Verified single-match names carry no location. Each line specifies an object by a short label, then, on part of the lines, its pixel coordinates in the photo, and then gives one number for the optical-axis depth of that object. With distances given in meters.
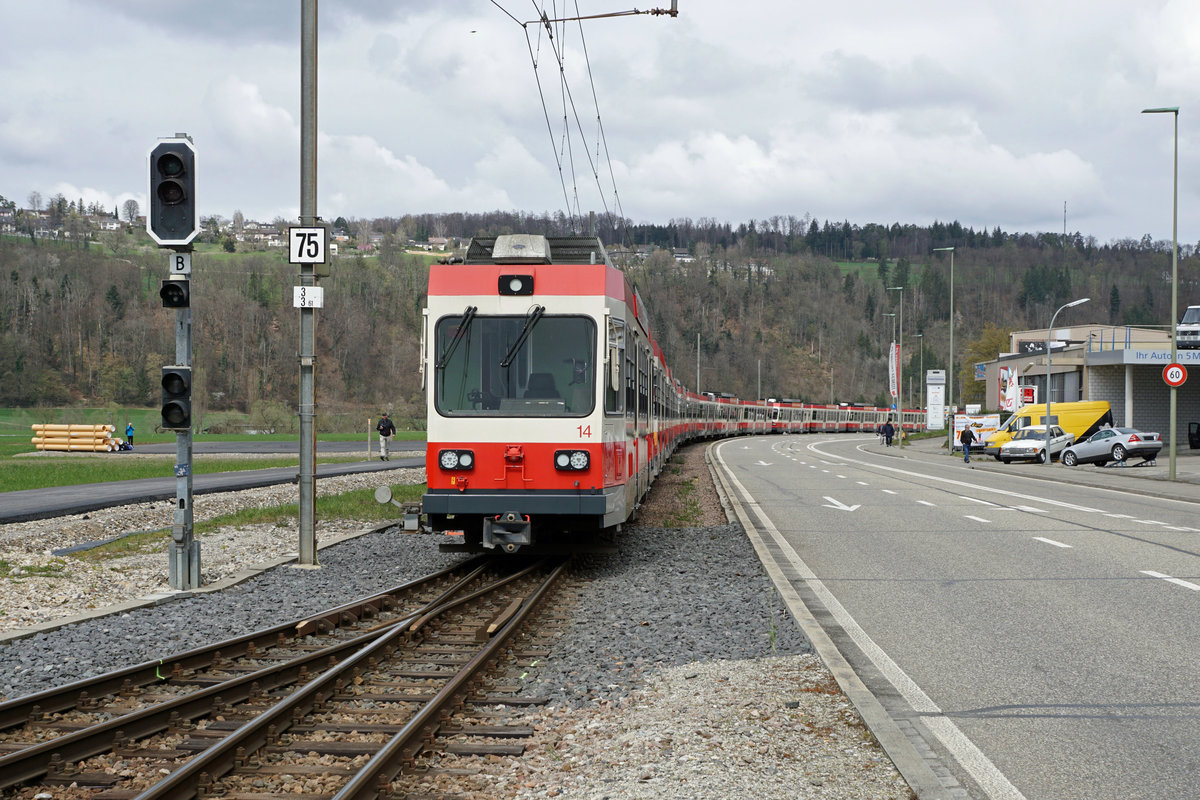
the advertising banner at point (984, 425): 55.47
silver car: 38.69
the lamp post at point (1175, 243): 29.41
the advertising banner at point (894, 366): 67.38
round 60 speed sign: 29.50
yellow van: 47.88
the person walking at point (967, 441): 45.25
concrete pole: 12.65
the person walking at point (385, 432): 38.09
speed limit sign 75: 12.52
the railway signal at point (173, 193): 10.93
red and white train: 11.30
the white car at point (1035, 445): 43.81
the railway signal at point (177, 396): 10.84
